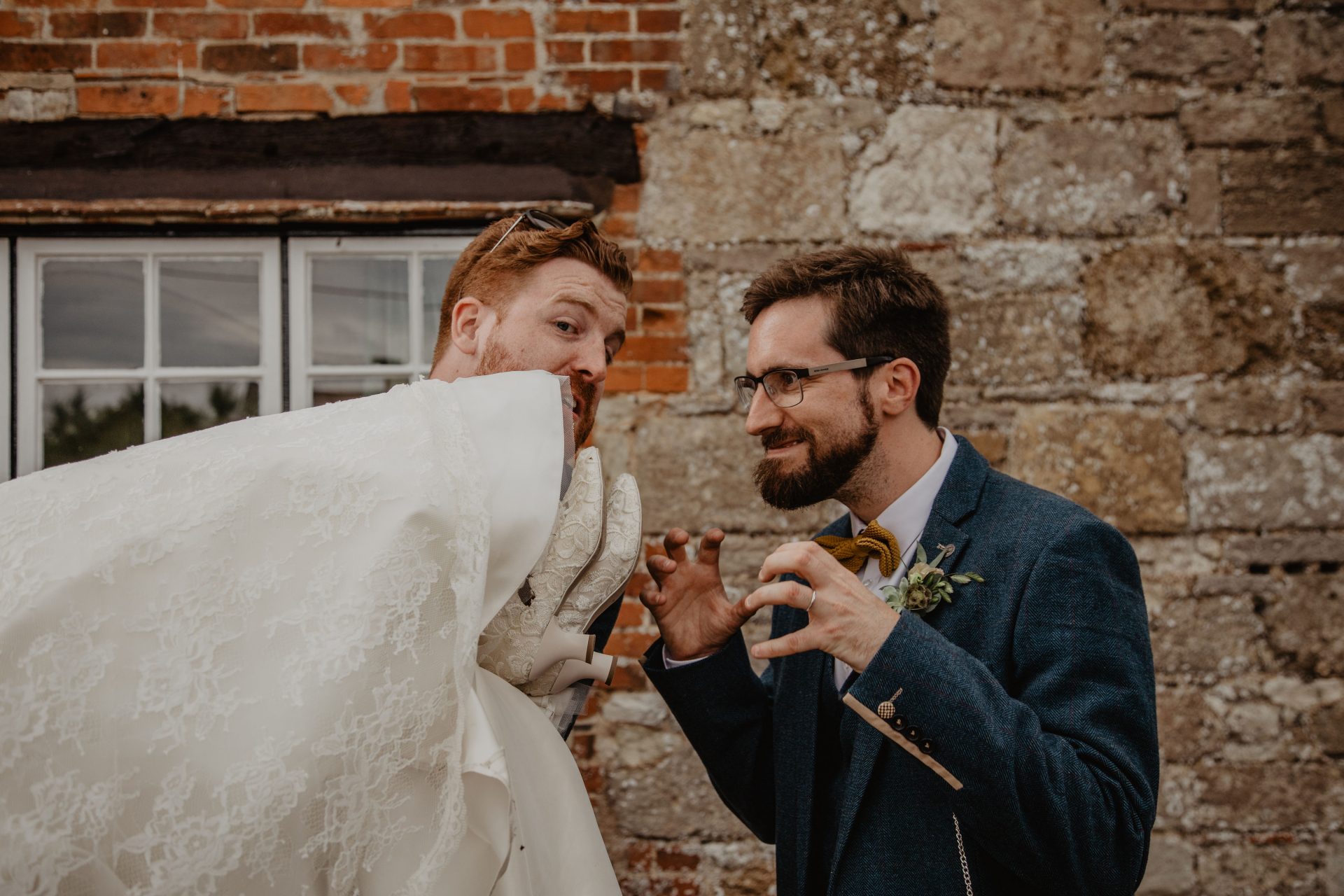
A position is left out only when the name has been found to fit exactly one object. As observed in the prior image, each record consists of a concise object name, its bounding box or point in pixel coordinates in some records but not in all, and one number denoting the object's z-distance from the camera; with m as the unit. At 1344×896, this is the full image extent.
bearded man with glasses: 1.44
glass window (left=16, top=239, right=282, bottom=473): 3.19
